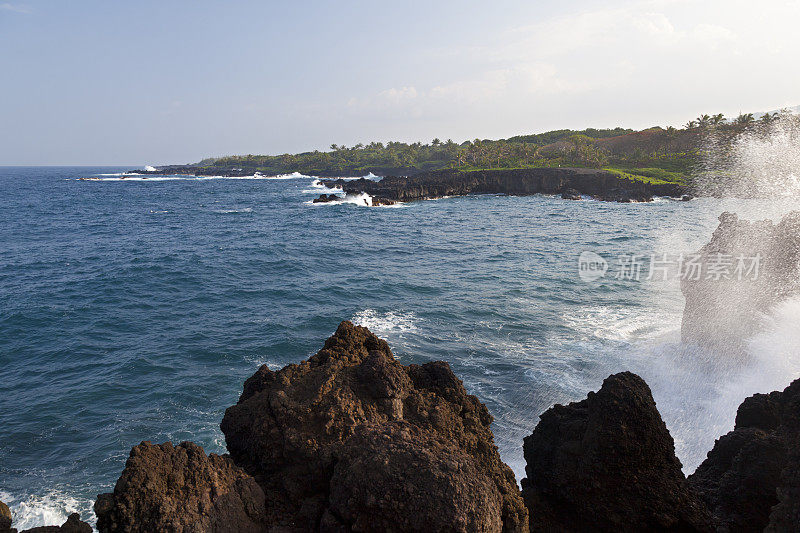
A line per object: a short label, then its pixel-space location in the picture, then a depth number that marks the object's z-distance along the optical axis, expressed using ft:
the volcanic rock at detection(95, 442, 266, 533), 15.53
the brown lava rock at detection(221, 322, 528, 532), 15.06
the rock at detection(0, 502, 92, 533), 16.33
